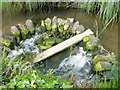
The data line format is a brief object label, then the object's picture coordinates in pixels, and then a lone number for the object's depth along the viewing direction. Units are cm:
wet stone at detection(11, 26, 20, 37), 253
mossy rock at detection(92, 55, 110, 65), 217
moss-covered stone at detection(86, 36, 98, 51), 237
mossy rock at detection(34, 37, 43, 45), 249
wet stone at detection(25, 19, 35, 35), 261
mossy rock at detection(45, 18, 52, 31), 263
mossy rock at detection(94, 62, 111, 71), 205
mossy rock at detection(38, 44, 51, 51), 240
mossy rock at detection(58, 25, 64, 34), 261
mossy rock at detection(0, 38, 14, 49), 239
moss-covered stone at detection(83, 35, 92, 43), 244
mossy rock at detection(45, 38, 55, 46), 244
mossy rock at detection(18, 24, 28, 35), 257
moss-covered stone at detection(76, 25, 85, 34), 255
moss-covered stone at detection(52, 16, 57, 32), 262
